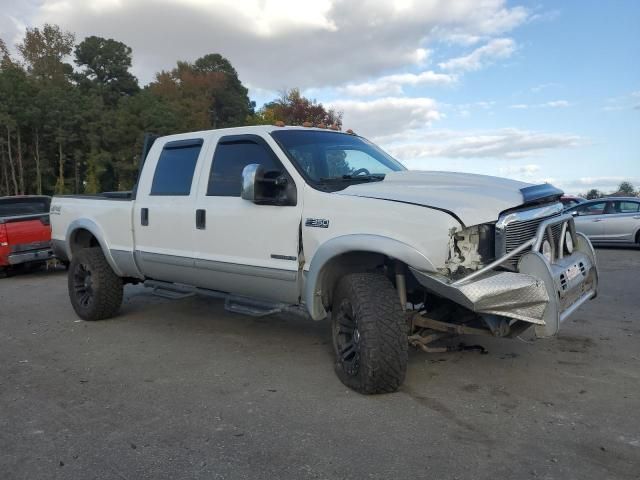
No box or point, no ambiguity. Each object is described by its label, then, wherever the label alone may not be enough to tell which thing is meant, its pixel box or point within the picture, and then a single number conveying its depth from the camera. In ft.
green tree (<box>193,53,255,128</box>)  164.96
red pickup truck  32.81
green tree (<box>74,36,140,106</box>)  152.35
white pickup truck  11.73
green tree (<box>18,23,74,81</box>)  132.67
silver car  43.98
